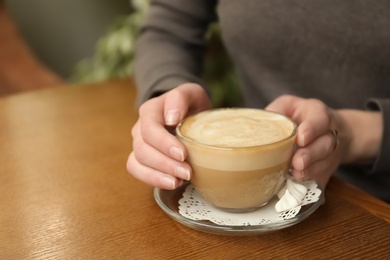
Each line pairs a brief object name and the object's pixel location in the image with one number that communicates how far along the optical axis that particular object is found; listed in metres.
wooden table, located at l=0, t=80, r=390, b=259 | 0.55
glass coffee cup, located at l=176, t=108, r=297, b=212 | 0.55
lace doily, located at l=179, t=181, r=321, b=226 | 0.58
